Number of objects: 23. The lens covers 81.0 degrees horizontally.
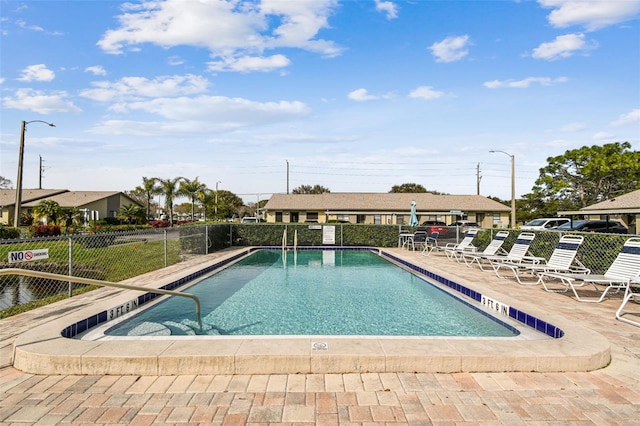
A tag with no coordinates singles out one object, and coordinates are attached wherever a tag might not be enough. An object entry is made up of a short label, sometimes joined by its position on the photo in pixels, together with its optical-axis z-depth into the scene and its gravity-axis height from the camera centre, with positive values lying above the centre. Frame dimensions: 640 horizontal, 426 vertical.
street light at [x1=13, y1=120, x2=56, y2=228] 18.49 +2.03
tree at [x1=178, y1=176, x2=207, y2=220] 42.22 +3.21
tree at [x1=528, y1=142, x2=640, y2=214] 39.56 +4.63
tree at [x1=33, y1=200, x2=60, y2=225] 21.23 +0.31
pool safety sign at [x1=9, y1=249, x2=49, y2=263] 5.34 -0.60
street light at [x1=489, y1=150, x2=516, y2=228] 23.34 +2.78
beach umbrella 19.65 -0.11
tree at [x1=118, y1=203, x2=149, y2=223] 31.64 +0.16
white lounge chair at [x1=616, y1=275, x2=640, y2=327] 5.22 -1.36
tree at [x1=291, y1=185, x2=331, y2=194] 71.31 +5.30
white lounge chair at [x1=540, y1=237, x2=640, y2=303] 6.30 -0.92
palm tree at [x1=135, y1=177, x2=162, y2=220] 40.81 +3.27
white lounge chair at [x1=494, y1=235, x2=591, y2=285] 8.11 -0.93
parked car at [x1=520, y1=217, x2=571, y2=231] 24.94 -0.44
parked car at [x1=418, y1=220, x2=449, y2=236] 20.52 -0.69
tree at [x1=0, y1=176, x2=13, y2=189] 62.92 +5.50
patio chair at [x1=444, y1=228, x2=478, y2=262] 13.01 -1.04
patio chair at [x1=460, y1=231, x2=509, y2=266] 11.14 -0.91
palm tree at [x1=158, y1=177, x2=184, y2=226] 41.34 +3.09
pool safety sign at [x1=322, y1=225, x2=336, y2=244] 19.98 -0.93
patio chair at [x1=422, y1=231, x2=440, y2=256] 15.84 -1.21
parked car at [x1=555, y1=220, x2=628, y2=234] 21.03 -0.53
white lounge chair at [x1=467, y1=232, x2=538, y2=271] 9.88 -0.91
